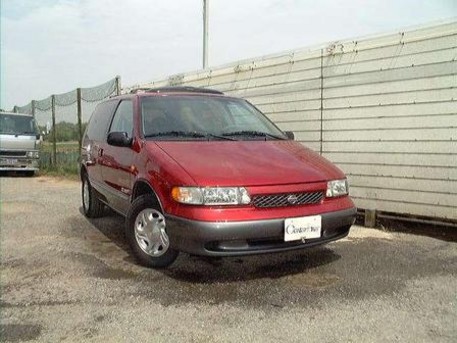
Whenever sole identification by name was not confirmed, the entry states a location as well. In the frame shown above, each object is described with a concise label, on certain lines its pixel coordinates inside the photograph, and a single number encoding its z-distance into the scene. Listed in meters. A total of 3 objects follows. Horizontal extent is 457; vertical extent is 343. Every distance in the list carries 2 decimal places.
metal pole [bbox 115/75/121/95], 11.25
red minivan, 3.54
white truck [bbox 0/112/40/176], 13.80
